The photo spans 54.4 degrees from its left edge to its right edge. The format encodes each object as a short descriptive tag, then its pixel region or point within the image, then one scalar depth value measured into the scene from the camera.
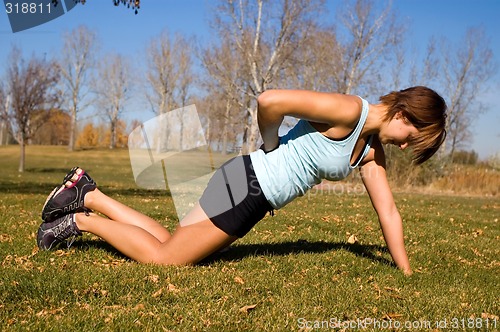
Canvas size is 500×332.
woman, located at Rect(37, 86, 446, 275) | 3.38
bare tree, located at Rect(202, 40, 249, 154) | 32.06
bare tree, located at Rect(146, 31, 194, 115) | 51.97
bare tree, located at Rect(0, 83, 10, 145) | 31.81
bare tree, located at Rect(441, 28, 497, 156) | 43.66
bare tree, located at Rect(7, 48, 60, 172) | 28.73
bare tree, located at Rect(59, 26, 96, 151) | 56.62
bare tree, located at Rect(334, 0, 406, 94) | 32.97
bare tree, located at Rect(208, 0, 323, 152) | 30.34
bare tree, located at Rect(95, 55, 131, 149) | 61.94
